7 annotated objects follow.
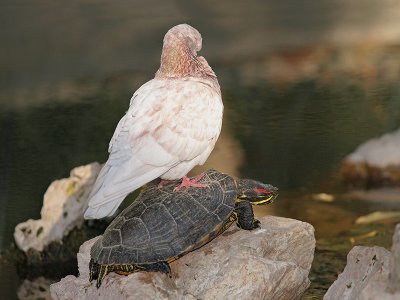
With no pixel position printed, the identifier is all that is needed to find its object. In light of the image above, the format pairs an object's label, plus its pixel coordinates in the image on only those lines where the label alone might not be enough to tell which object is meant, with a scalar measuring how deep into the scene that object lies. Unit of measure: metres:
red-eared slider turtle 5.57
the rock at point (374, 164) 10.16
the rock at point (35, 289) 7.85
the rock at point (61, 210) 8.72
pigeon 5.38
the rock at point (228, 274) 5.68
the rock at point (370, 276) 4.73
